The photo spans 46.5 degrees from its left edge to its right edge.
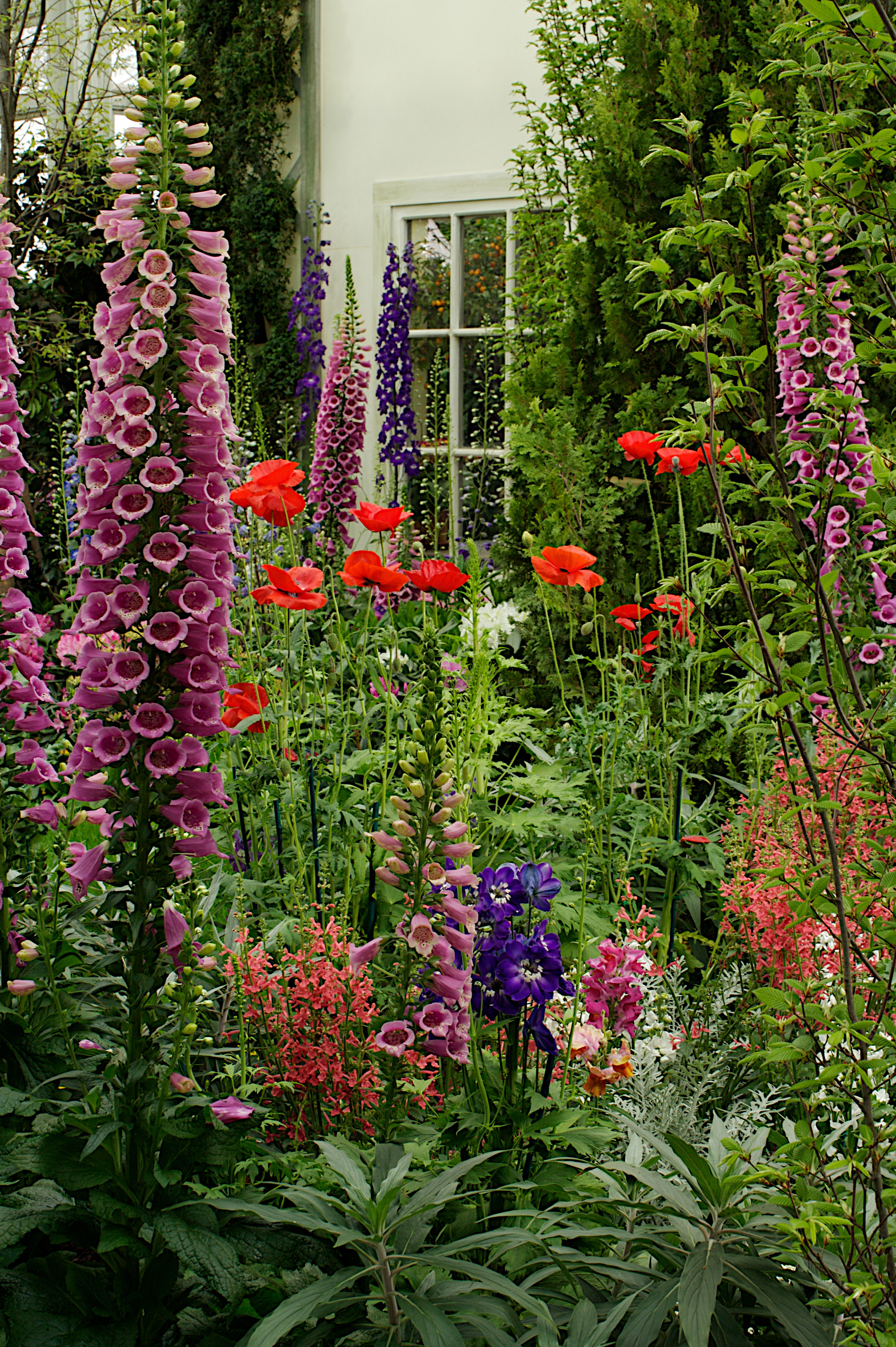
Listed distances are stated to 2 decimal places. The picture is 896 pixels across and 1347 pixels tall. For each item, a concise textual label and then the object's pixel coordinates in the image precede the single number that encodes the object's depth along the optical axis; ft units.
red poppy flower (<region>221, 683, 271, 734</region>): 6.62
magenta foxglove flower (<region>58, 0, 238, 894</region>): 3.85
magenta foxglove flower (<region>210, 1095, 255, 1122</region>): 4.19
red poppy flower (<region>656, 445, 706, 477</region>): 6.38
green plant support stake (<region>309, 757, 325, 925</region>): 6.49
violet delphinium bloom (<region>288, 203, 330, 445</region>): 22.21
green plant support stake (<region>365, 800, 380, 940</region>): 6.38
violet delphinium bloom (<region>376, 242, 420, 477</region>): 18.35
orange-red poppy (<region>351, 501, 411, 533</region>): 7.13
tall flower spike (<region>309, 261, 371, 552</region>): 14.47
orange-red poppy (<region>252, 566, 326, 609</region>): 6.39
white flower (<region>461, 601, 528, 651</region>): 12.38
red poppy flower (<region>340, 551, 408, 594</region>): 6.66
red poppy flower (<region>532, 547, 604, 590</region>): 7.19
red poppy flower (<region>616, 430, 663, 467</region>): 7.91
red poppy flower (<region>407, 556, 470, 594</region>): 6.60
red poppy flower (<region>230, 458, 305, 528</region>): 6.72
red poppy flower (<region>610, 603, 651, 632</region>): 8.11
